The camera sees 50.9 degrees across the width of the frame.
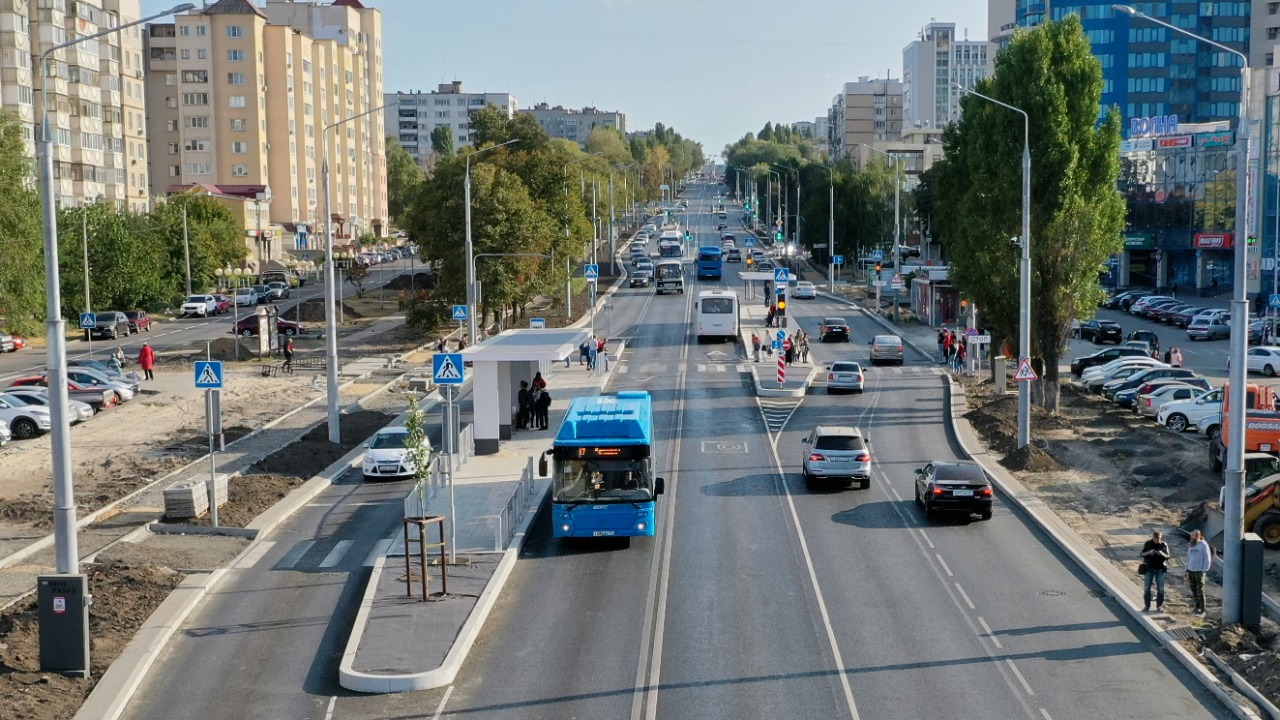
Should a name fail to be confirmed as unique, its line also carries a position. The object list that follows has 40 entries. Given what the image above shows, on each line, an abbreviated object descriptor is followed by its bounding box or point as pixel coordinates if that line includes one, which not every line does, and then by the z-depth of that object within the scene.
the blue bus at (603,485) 25.83
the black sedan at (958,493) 28.55
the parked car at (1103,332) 68.56
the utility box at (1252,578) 20.33
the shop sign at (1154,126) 98.99
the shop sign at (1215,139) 93.31
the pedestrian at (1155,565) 21.19
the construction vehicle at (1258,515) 26.55
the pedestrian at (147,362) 56.41
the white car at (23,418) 42.38
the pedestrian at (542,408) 41.50
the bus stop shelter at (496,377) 36.28
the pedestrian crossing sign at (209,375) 27.73
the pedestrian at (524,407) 41.72
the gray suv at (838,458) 32.25
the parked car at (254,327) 69.81
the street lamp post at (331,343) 37.50
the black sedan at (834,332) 69.38
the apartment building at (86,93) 88.25
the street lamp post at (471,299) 49.70
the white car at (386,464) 33.97
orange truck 33.44
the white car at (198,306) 88.81
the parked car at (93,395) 47.91
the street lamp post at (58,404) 18.28
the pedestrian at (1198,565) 21.47
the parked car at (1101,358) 57.63
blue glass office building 97.44
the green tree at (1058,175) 44.56
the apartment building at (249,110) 123.19
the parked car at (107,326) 74.62
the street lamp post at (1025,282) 38.09
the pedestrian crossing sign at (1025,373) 36.16
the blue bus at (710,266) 106.31
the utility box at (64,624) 17.94
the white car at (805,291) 93.69
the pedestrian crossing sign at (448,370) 29.55
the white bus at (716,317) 68.44
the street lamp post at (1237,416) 20.52
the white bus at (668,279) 94.94
